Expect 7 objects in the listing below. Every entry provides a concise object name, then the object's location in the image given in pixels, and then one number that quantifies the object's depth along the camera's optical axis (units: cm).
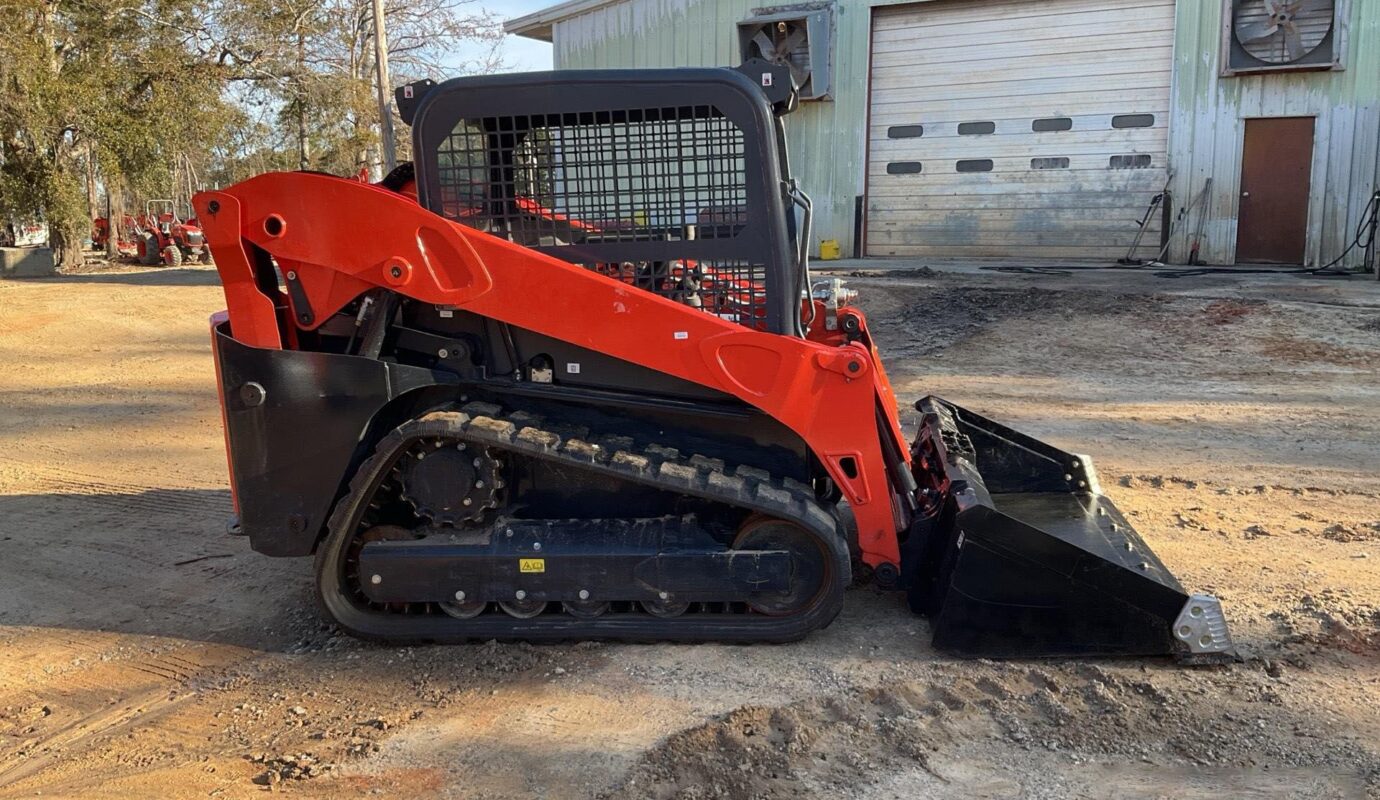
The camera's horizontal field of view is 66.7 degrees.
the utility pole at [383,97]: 1798
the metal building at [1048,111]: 1475
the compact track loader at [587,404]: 378
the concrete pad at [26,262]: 1950
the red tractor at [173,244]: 2406
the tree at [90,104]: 1838
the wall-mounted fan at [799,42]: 1736
